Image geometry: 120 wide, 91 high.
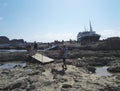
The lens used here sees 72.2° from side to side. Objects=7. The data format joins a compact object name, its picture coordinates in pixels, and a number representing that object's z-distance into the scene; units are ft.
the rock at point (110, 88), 14.36
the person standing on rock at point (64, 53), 20.36
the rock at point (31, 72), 18.14
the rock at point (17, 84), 14.60
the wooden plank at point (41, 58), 26.16
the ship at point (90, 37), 85.97
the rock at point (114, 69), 26.55
